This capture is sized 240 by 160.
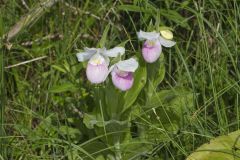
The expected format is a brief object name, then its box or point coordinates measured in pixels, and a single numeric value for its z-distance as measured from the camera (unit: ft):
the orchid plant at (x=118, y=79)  5.74
